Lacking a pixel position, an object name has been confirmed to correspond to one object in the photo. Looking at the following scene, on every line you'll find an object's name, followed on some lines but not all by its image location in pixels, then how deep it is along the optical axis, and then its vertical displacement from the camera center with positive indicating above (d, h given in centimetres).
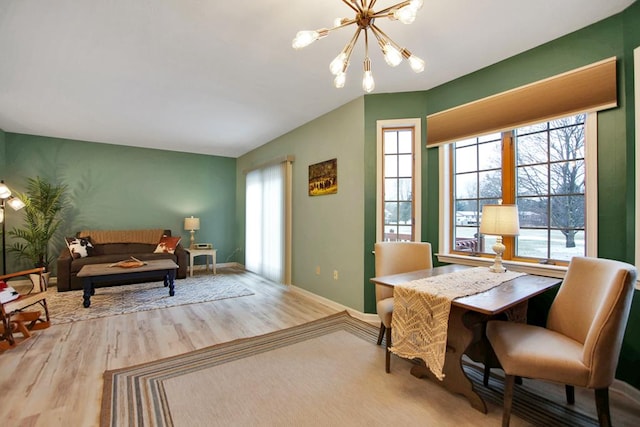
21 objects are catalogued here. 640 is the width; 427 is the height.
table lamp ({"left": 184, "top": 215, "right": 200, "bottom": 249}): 568 -22
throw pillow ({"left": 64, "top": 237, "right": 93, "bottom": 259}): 449 -54
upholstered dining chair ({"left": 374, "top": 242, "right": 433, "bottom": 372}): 252 -43
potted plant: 445 -17
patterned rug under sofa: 335 -118
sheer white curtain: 452 -15
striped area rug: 164 -120
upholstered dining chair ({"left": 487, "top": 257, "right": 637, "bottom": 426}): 134 -73
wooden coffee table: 353 -79
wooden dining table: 164 -70
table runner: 170 -64
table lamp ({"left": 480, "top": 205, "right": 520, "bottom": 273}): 207 -6
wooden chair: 244 -101
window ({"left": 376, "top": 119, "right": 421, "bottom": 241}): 315 +39
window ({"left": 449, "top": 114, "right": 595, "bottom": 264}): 221 +23
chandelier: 137 +94
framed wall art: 363 +47
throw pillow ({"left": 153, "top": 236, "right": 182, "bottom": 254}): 512 -58
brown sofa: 425 -69
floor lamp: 370 +12
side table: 534 -77
